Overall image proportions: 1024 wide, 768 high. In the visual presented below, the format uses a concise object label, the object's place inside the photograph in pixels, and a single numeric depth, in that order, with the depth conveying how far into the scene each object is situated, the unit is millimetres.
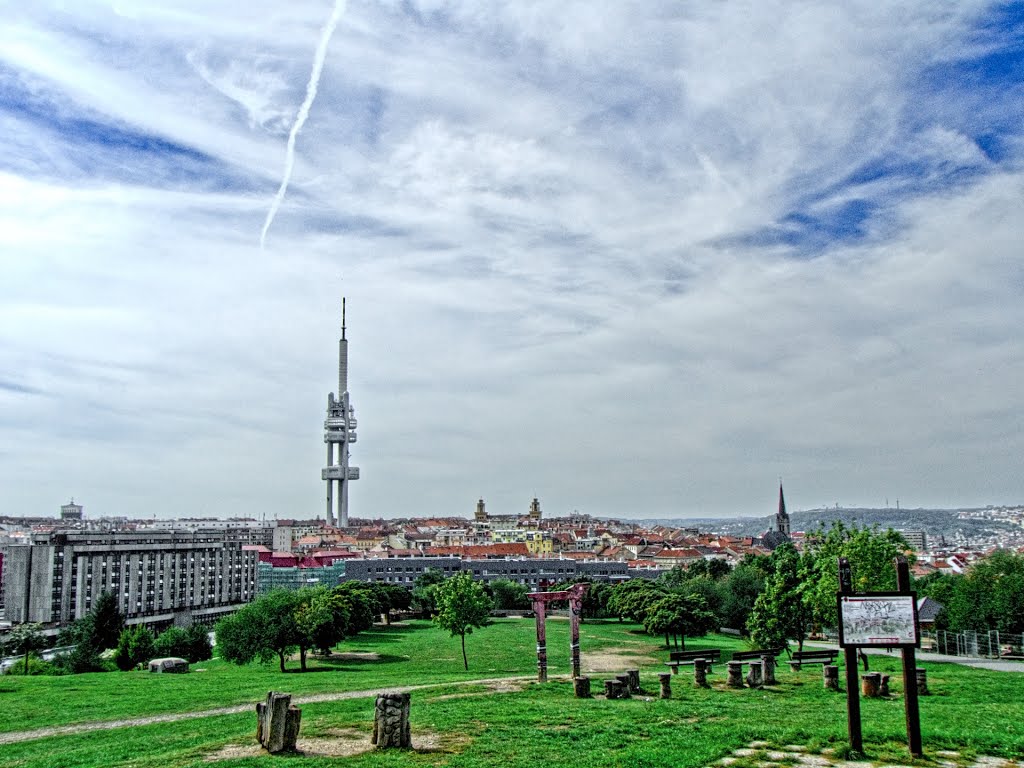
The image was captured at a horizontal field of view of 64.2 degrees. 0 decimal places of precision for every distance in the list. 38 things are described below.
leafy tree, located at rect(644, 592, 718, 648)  54406
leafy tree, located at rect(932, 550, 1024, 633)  53469
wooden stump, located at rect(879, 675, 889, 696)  21792
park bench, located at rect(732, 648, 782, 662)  25912
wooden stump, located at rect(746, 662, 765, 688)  23906
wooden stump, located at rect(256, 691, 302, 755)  15547
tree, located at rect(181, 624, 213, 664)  53409
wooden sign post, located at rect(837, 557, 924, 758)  15109
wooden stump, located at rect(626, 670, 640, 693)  22469
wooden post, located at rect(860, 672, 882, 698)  21688
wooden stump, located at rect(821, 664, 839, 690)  23780
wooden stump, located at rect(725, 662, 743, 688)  23938
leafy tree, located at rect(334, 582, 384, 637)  57659
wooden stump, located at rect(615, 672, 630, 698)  21919
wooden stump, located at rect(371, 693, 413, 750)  15664
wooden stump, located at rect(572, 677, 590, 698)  21922
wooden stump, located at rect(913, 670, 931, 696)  22570
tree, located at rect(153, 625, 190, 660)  51062
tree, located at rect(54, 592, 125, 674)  61875
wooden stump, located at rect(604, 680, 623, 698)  21672
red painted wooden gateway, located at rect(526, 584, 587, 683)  26172
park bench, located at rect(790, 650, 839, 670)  27688
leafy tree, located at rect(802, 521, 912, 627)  30172
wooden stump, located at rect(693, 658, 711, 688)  23828
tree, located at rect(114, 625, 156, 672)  49062
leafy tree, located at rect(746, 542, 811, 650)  36500
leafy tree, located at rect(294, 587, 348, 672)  42562
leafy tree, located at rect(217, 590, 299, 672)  41906
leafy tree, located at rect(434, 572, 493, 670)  40406
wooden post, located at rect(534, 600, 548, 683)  25922
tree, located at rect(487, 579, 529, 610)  95125
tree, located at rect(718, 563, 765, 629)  73312
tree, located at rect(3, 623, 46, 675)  59562
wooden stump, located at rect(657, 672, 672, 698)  21617
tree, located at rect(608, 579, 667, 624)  65869
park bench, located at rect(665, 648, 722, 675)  27947
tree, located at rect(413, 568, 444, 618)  87500
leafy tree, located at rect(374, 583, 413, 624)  77875
